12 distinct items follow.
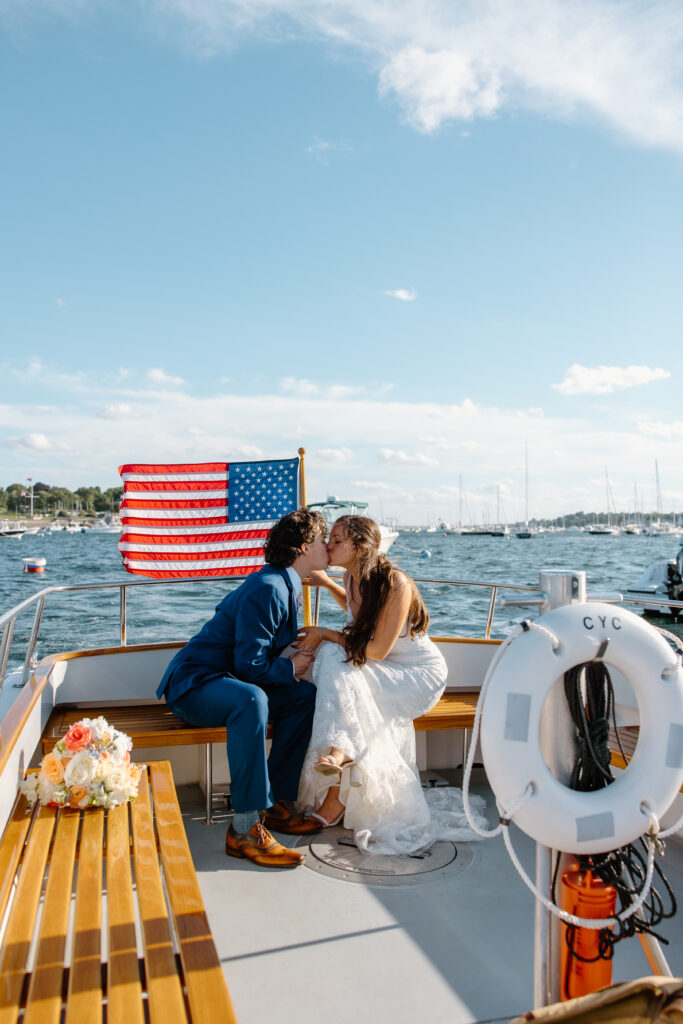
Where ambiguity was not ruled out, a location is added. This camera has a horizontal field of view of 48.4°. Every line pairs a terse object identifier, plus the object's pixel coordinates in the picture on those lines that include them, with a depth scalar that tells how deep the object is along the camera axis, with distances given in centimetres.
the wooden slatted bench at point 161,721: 338
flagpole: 446
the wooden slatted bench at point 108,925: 148
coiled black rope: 171
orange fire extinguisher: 166
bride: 326
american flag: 538
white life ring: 164
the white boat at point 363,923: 215
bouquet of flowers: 243
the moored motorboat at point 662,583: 2602
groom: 309
